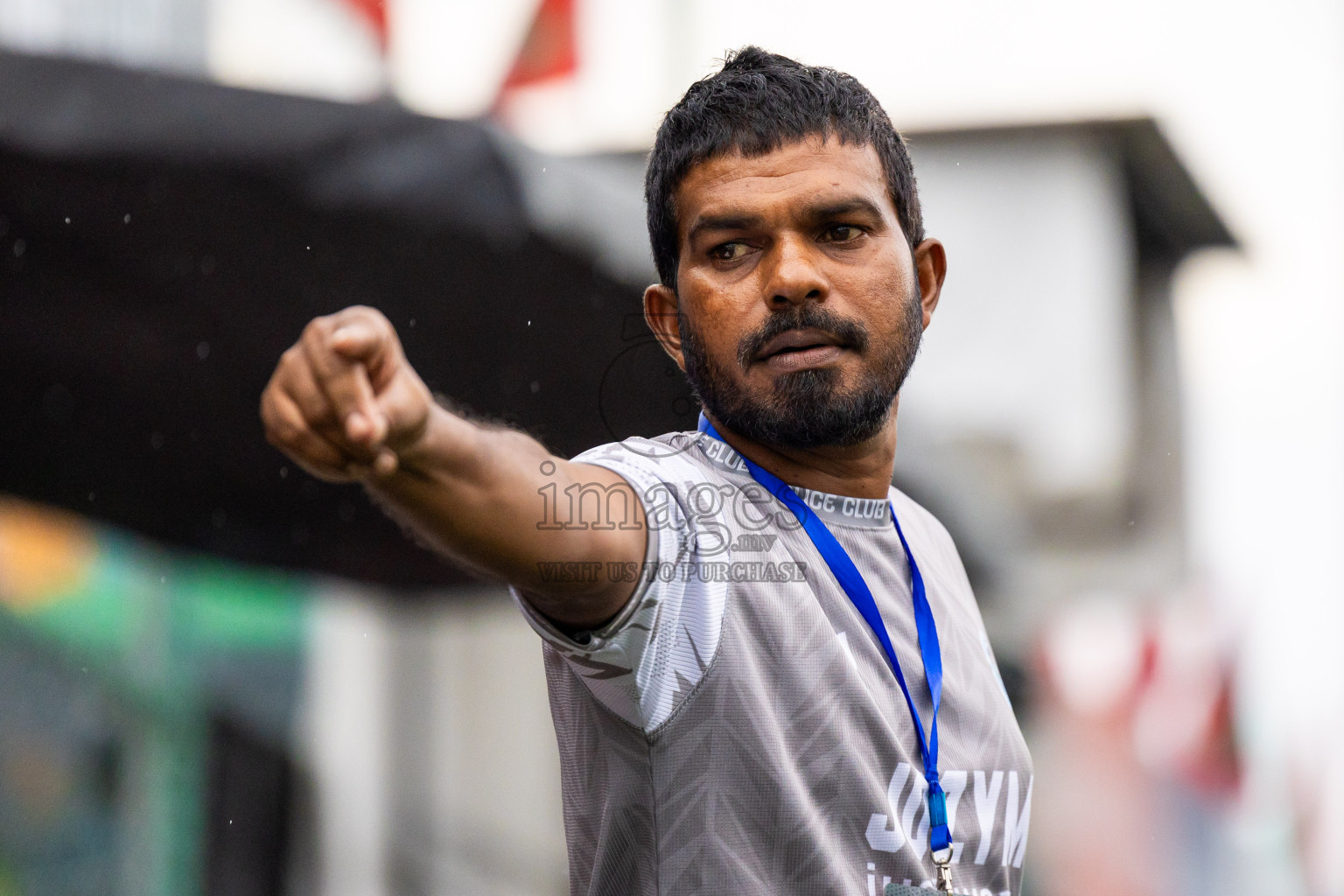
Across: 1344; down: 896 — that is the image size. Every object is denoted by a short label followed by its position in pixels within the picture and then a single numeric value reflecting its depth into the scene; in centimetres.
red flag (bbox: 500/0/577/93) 819
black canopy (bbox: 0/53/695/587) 532
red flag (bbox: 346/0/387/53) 800
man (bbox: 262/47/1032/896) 198
